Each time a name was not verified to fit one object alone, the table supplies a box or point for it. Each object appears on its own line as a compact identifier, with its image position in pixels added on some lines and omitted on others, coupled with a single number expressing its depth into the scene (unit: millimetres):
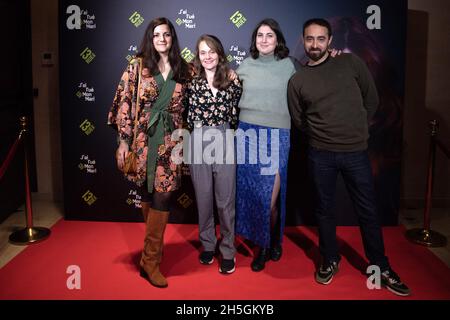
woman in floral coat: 3145
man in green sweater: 3084
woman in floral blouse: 3254
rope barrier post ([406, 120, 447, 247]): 3963
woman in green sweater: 3326
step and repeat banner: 4012
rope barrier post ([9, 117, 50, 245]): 3992
